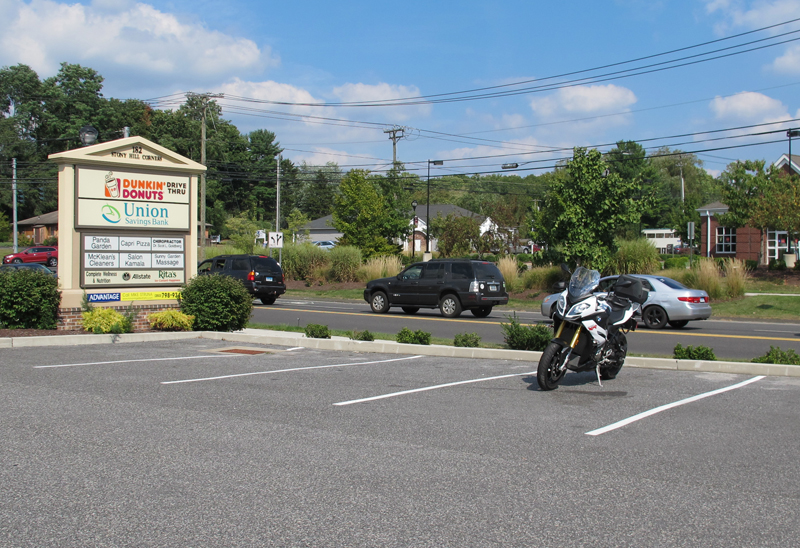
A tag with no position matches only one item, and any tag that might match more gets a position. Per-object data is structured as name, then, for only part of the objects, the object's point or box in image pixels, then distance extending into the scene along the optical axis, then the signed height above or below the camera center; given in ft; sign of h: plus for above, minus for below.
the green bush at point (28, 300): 44.83 -1.97
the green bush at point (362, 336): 44.45 -4.16
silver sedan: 61.57 -2.85
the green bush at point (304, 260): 129.08 +1.82
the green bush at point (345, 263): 124.16 +1.25
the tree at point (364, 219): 146.72 +10.81
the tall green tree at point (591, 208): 94.63 +8.45
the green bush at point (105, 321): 46.06 -3.38
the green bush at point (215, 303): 49.47 -2.33
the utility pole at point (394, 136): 208.89 +39.77
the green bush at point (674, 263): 114.01 +1.38
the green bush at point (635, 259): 97.89 +1.70
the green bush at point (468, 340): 41.75 -4.11
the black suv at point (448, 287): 72.13 -1.78
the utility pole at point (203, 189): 139.44 +16.15
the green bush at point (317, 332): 45.80 -4.00
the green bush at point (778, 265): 113.09 +1.09
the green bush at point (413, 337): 43.52 -4.11
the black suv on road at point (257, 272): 88.48 -0.28
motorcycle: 28.43 -2.24
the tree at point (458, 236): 165.68 +8.10
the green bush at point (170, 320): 48.34 -3.50
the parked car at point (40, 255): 158.47 +3.18
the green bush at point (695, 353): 36.06 -4.17
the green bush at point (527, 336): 39.83 -3.71
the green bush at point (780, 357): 34.63 -4.19
